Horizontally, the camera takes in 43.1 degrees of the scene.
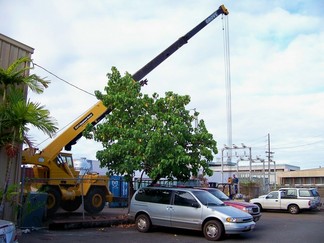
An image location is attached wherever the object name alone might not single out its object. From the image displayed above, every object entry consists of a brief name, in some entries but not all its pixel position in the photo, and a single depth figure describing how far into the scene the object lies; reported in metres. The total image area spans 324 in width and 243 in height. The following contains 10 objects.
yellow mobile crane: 17.59
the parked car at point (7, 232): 7.04
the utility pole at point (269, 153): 58.50
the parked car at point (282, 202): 24.91
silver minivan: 13.10
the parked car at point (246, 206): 16.43
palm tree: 11.86
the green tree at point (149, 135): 16.11
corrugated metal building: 13.35
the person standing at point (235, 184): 31.56
